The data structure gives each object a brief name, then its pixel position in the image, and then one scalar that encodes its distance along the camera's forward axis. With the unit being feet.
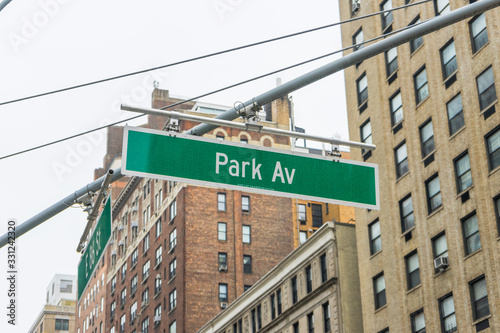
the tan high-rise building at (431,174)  118.73
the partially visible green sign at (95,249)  35.09
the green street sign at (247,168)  30.78
